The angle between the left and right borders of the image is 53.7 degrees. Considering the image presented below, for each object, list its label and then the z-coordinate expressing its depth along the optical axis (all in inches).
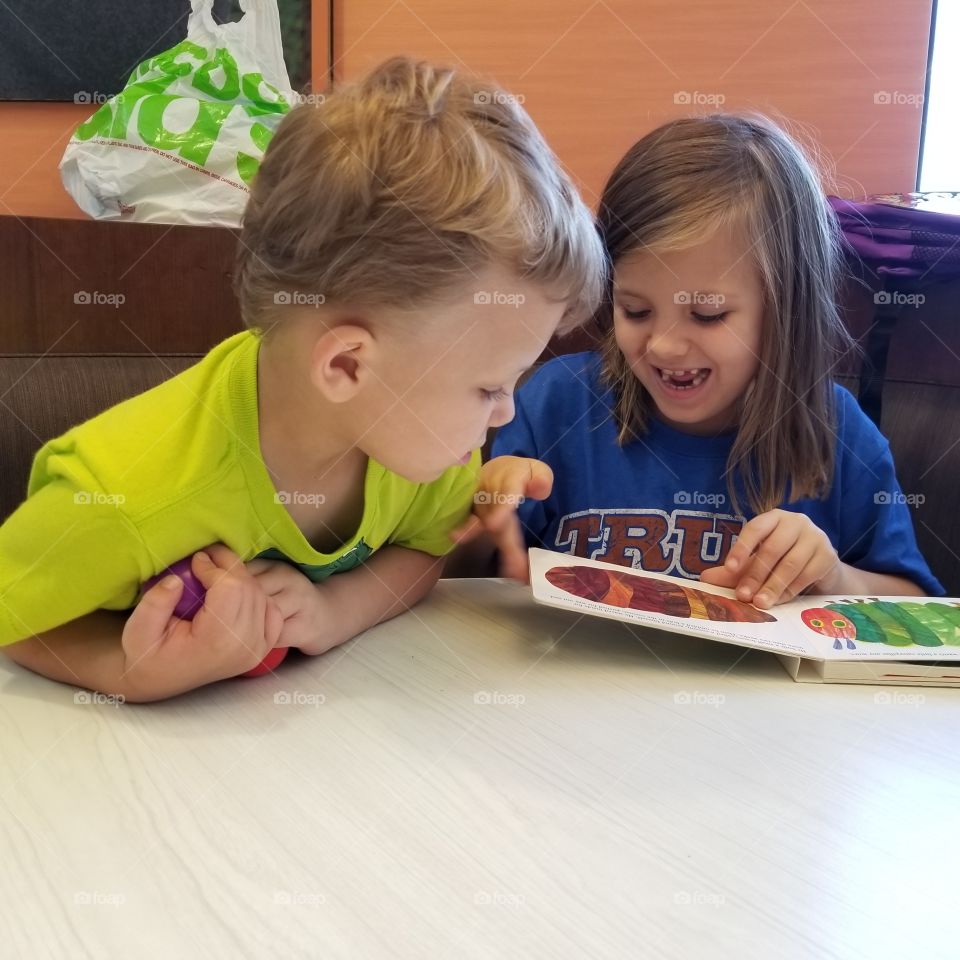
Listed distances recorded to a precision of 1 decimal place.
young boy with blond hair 27.1
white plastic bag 69.5
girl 43.7
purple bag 56.5
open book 30.5
